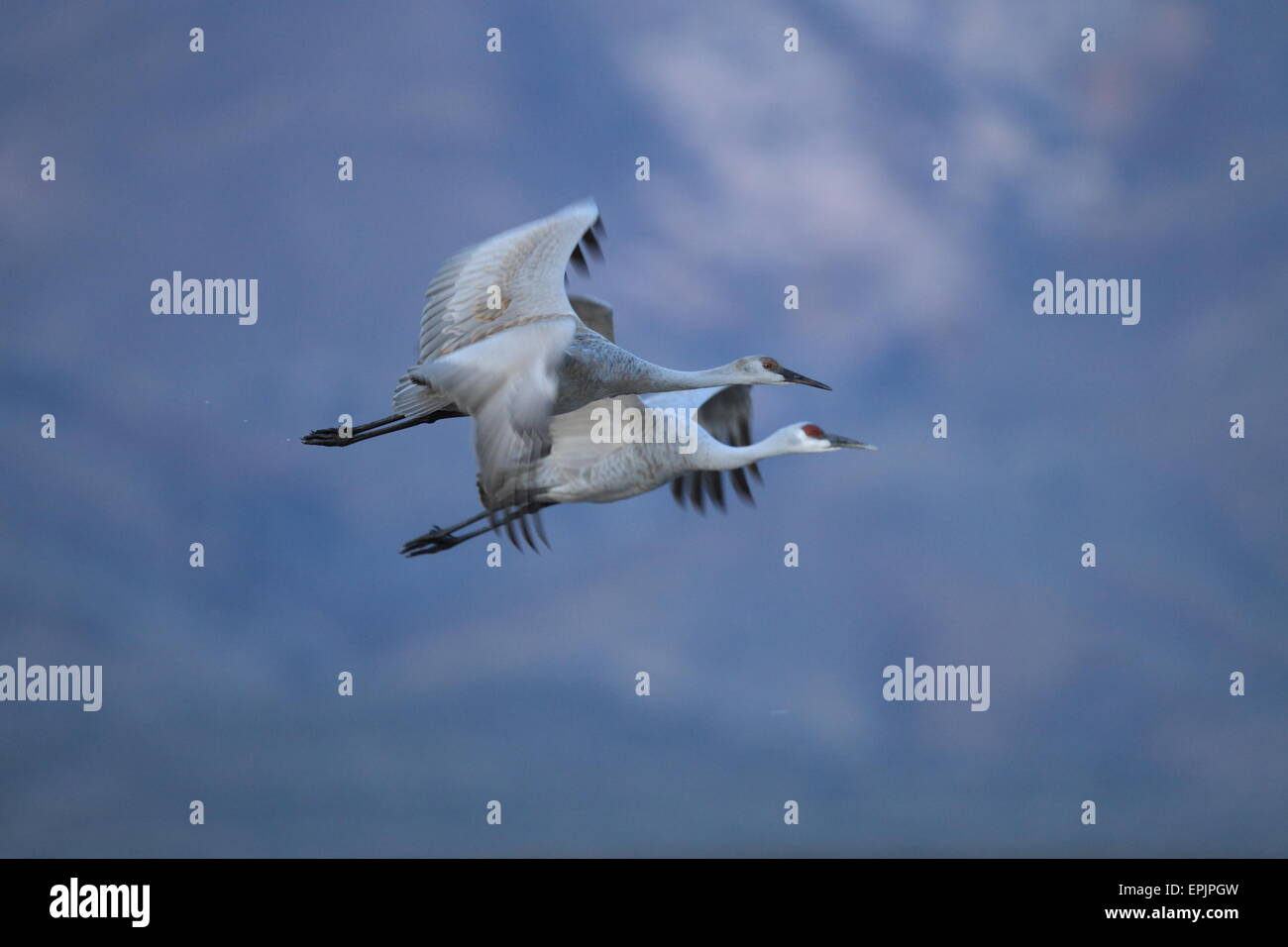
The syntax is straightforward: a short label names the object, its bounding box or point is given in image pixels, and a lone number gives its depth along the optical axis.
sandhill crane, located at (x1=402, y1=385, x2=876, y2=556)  13.19
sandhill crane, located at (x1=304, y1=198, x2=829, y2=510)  11.87
